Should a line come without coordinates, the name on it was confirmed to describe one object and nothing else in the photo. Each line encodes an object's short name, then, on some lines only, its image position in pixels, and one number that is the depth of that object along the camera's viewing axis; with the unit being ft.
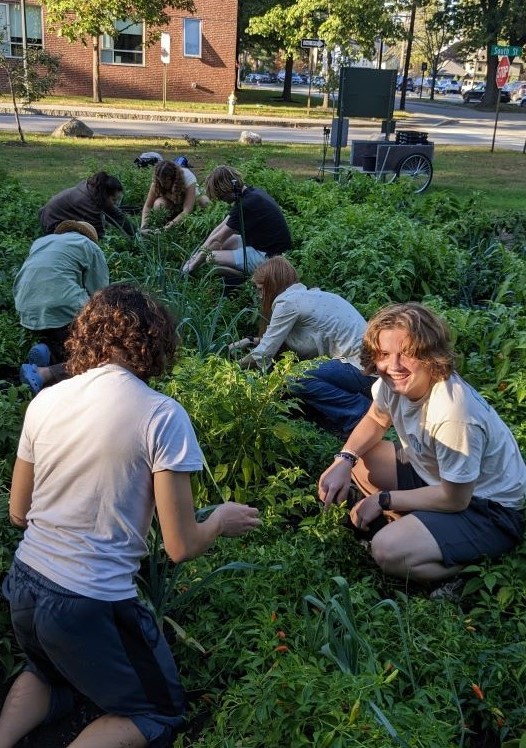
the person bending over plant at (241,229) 20.53
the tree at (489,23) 139.68
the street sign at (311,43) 82.57
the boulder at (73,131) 59.82
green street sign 64.59
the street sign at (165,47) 94.82
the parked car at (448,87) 244.83
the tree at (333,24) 104.22
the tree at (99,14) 79.41
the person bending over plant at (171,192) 23.81
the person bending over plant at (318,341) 14.24
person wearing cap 16.01
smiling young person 9.26
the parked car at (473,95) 179.52
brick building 104.68
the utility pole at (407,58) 126.93
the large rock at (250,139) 61.11
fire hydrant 95.35
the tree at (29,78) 52.90
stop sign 65.13
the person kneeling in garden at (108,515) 6.70
